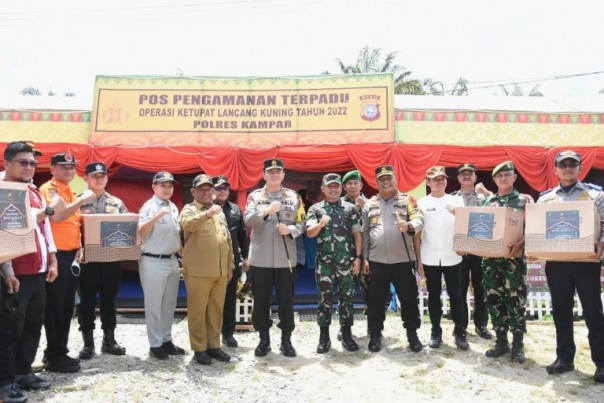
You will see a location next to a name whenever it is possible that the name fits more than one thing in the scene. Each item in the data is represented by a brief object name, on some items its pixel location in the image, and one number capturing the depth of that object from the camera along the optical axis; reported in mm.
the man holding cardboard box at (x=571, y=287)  3387
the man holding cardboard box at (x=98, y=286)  3959
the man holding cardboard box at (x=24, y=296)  2873
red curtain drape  6656
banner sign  7402
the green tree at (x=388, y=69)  19219
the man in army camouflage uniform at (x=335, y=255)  4133
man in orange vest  3582
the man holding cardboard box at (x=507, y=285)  3787
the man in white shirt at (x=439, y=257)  4141
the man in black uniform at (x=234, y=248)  4500
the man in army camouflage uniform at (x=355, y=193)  4598
